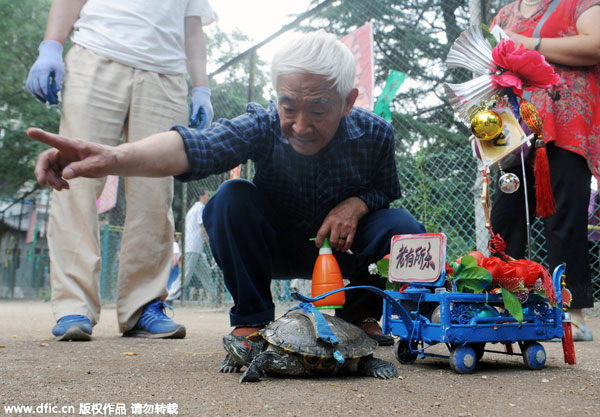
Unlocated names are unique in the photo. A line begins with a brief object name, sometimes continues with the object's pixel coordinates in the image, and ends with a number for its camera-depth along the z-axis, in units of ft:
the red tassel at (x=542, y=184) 6.42
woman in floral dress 7.55
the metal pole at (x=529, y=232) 5.90
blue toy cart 5.04
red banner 14.89
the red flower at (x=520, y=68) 6.16
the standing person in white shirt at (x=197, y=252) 21.47
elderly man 5.58
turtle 4.73
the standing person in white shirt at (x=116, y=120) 8.09
